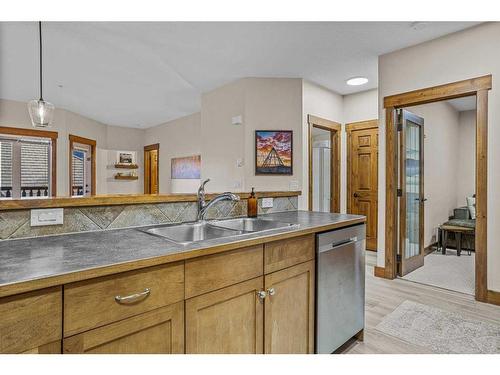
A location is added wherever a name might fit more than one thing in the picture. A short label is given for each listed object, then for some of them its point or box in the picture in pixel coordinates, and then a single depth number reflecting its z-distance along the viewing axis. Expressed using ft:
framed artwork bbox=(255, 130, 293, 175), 12.48
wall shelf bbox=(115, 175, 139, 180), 21.70
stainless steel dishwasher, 5.34
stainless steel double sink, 5.18
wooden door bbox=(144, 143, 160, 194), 22.23
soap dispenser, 6.72
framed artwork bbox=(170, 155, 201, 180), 17.87
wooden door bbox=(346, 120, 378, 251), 14.39
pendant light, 7.91
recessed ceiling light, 12.75
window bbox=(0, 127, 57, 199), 14.52
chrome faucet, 5.75
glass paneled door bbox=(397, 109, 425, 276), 10.79
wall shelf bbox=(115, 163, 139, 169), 21.74
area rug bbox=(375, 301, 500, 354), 6.32
